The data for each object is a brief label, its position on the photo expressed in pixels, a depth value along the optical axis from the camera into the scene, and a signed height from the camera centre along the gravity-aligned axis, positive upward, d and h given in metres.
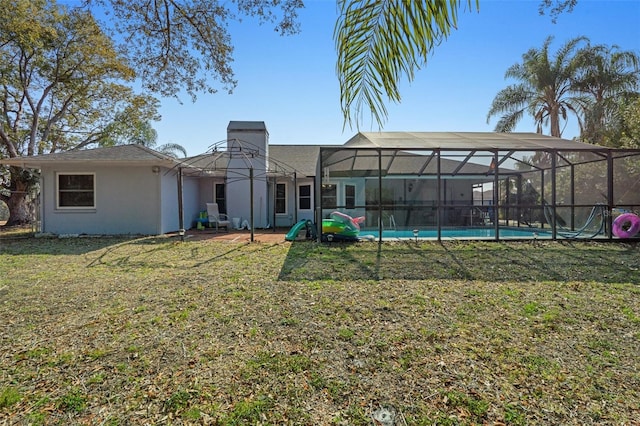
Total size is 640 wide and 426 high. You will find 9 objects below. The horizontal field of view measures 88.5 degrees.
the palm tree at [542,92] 18.38 +6.69
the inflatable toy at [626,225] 8.96 -0.53
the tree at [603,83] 15.99 +6.46
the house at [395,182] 9.61 +0.90
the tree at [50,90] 14.12 +6.29
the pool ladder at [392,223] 11.49 -0.56
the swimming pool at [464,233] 10.12 -0.88
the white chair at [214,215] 12.36 -0.26
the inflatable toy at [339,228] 9.23 -0.58
